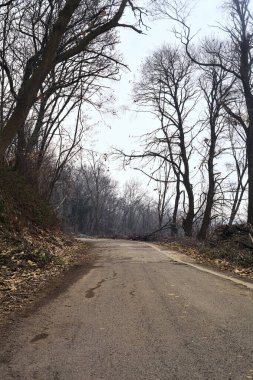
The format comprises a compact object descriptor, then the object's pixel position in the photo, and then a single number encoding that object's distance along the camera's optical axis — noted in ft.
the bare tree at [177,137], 108.17
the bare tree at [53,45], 39.83
